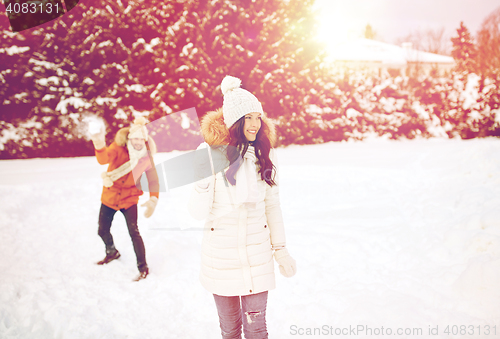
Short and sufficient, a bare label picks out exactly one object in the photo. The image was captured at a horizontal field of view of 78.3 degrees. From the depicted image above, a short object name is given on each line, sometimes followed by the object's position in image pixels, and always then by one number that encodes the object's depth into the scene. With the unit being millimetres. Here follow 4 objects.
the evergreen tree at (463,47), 36375
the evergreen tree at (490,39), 26625
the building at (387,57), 30156
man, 3797
